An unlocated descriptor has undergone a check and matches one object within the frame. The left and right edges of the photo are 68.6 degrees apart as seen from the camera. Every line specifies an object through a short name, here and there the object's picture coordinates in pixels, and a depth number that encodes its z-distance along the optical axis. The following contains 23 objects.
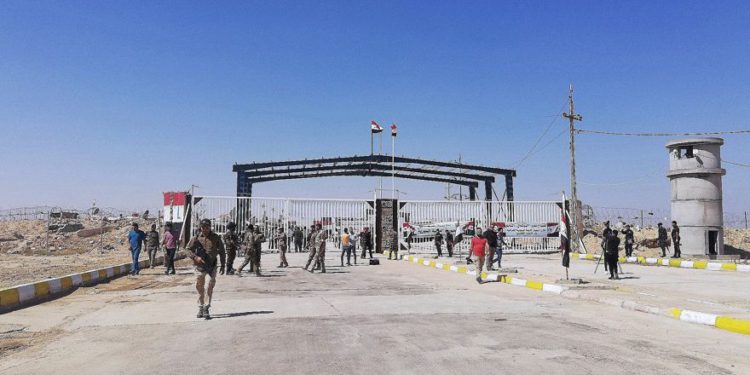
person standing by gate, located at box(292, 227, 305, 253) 28.45
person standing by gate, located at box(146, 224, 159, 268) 18.19
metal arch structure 38.32
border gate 29.25
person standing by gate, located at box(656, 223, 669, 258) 25.70
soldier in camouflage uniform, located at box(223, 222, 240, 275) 17.30
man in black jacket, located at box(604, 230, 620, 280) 15.80
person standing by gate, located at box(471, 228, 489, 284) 15.04
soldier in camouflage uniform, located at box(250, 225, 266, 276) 16.94
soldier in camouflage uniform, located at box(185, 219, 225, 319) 9.11
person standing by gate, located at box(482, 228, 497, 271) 16.84
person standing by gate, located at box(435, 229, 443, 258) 27.33
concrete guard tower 24.77
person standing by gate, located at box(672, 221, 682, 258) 24.55
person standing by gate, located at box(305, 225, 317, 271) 18.44
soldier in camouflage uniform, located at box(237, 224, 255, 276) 17.02
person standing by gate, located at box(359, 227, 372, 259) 25.66
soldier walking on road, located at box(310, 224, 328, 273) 18.27
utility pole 29.83
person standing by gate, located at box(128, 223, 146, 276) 17.03
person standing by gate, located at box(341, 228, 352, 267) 21.72
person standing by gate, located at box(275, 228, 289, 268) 20.74
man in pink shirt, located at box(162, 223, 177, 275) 17.48
